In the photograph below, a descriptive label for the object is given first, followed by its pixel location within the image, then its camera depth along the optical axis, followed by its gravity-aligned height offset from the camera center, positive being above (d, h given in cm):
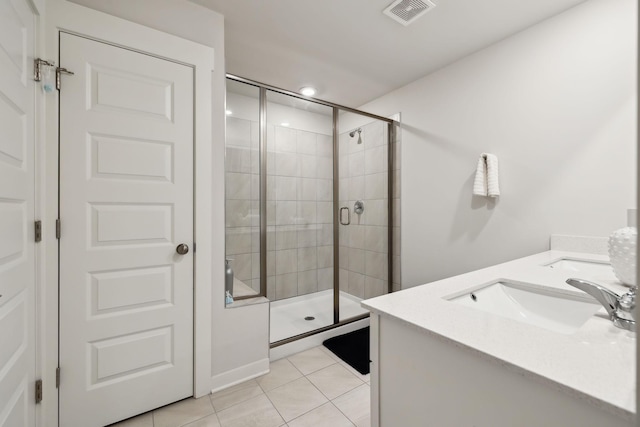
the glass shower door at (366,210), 314 +4
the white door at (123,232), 139 -10
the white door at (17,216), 98 -1
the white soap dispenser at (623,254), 101 -15
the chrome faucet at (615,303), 72 -24
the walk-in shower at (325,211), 286 +3
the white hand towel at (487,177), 219 +29
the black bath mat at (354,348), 209 -112
